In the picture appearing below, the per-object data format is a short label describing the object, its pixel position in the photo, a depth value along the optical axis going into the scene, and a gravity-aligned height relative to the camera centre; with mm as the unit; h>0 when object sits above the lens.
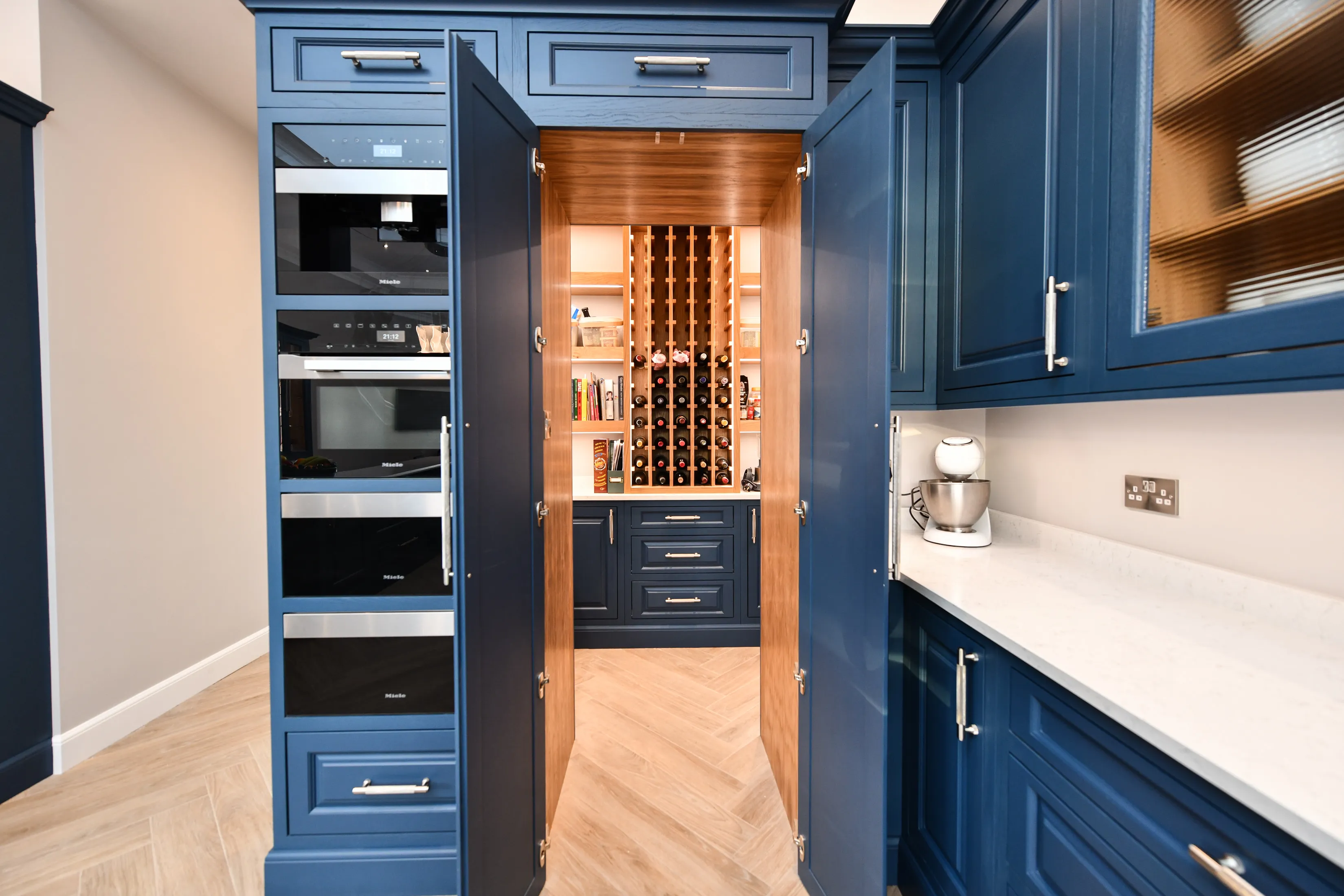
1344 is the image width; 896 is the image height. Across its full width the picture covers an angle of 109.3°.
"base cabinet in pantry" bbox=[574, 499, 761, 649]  2979 -863
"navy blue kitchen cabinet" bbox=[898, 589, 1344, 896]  606 -623
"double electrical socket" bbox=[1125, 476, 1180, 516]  1192 -156
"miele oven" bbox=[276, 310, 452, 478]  1366 +134
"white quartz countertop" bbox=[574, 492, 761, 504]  2961 -376
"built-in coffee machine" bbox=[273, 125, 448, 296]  1351 +659
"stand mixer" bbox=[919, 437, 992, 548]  1504 -203
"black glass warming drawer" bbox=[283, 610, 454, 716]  1376 -659
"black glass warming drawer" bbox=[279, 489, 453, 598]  1368 -307
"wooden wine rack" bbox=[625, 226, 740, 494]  3139 +744
